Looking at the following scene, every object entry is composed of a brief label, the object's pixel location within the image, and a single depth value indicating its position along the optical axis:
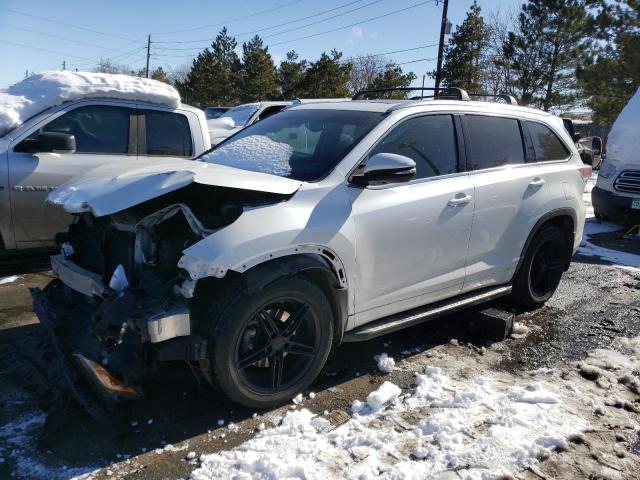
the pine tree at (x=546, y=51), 28.62
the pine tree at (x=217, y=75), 38.31
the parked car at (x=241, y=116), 9.88
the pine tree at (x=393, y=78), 34.66
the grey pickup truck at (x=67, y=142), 5.20
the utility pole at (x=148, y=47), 63.27
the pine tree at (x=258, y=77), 36.34
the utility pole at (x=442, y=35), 25.69
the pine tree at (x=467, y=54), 30.81
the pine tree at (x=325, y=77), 33.81
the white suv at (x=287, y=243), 2.84
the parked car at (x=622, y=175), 8.69
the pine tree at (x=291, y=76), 35.88
